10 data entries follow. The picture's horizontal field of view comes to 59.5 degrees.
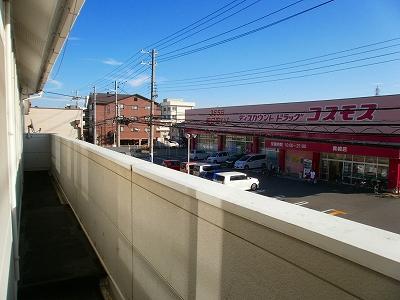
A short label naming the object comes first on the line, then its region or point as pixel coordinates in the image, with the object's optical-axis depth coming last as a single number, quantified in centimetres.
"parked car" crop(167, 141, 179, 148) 5311
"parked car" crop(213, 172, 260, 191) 2039
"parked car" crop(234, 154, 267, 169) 2878
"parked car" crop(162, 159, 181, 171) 2707
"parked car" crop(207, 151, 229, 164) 3219
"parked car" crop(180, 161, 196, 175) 2554
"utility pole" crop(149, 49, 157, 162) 2289
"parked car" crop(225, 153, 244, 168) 3096
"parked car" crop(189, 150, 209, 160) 3597
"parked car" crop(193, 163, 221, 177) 2489
